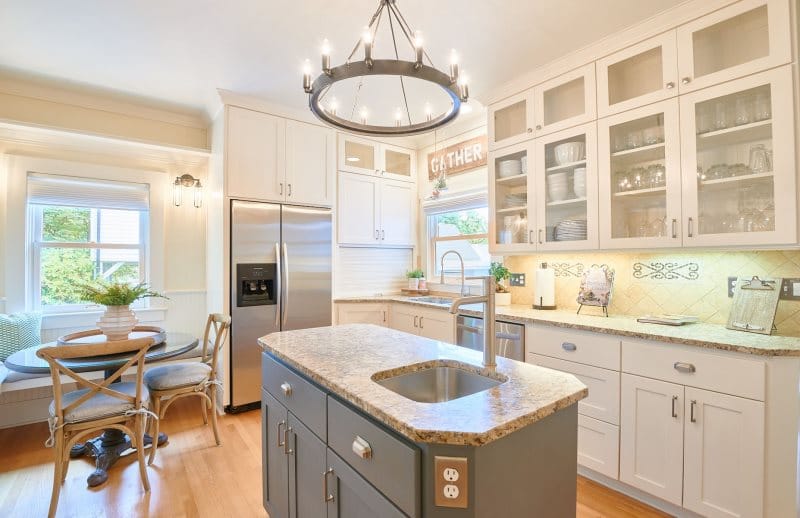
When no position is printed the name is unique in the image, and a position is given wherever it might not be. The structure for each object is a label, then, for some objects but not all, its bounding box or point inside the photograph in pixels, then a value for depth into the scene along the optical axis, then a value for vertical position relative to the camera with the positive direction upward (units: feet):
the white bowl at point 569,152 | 8.45 +2.52
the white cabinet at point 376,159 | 12.97 +3.81
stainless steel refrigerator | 10.52 -0.49
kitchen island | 2.83 -1.62
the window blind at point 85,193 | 10.36 +2.05
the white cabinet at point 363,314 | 12.37 -1.80
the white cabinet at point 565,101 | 8.18 +3.77
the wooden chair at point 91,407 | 6.19 -2.65
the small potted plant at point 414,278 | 13.99 -0.67
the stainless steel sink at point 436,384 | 4.53 -1.57
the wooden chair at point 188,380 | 8.12 -2.69
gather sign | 12.07 +3.62
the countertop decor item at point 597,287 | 8.07 -0.61
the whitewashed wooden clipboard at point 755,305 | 6.07 -0.78
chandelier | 4.47 +2.34
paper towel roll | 9.13 -0.65
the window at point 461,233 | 12.61 +0.99
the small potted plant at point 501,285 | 10.16 -0.69
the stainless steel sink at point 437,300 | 12.04 -1.36
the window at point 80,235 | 10.41 +0.78
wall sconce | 12.01 +2.53
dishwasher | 8.32 -1.85
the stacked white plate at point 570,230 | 8.45 +0.70
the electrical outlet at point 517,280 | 10.43 -0.56
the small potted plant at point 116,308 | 7.76 -1.01
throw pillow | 9.02 -1.79
